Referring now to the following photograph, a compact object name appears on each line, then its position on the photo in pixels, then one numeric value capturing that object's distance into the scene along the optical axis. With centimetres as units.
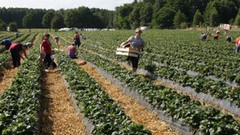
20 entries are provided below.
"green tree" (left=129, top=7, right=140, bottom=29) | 13112
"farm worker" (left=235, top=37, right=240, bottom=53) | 1936
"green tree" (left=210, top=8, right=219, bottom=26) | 8450
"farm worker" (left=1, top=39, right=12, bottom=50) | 1952
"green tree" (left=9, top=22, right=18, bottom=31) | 11088
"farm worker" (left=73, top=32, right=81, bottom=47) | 2730
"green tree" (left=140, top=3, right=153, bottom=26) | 12625
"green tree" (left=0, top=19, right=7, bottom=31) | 11084
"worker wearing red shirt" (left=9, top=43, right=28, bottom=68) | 1698
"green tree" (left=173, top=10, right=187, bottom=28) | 9589
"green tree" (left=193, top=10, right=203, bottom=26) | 9075
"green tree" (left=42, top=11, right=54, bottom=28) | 14225
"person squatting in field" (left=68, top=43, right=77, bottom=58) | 2108
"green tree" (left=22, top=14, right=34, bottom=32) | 14888
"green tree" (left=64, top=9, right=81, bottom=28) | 13575
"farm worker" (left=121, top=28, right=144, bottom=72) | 1427
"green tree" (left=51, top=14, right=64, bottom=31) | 13040
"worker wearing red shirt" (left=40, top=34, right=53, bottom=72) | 1623
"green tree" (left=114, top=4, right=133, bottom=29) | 13400
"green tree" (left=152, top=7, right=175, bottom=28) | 10956
